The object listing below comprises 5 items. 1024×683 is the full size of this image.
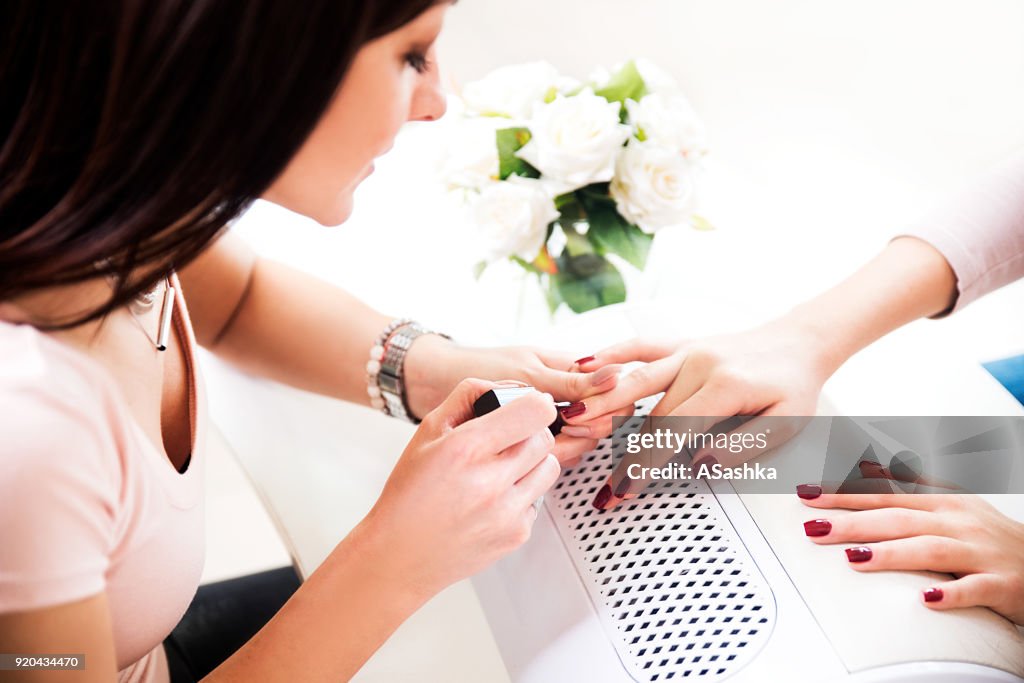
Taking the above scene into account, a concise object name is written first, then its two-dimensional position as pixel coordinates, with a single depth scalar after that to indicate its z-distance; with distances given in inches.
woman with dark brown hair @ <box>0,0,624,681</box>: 21.3
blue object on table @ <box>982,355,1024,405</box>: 42.3
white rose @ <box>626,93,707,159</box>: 44.1
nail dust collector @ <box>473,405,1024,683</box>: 26.1
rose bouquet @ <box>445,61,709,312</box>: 43.0
